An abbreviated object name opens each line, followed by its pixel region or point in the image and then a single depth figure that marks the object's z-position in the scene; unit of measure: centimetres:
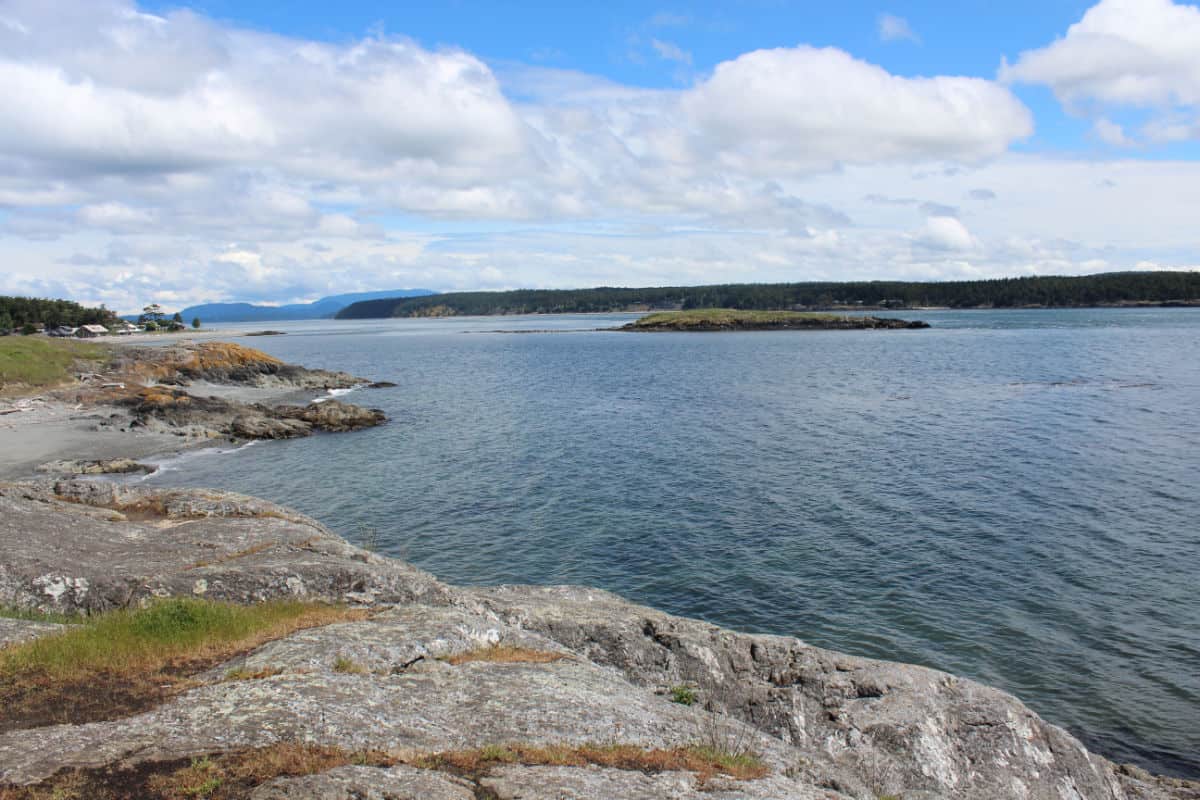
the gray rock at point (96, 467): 4431
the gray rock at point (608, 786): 908
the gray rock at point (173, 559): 1600
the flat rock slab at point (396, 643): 1239
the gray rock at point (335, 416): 6269
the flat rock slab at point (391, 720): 920
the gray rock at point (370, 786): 834
